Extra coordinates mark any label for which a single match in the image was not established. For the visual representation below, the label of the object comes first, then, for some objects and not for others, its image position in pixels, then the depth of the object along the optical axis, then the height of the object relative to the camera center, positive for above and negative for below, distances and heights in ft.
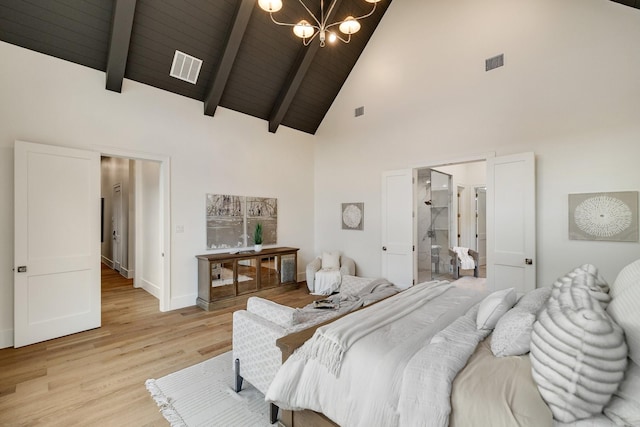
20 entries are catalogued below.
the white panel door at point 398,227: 15.81 -0.79
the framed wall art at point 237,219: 15.58 -0.32
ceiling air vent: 13.07 +7.10
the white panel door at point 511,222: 11.69 -0.39
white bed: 3.70 -2.50
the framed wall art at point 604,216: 10.03 -0.11
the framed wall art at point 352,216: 18.29 -0.15
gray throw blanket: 8.67 -2.83
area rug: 6.59 -4.84
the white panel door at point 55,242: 10.13 -1.08
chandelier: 9.41 +6.37
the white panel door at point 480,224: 25.09 -0.96
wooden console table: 14.17 -3.35
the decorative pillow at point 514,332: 4.64 -2.06
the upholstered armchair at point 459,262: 19.94 -3.52
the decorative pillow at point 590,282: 4.81 -1.39
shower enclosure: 19.34 -0.68
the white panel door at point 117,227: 22.24 -1.09
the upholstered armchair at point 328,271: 16.49 -3.55
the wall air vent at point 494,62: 12.82 +7.06
